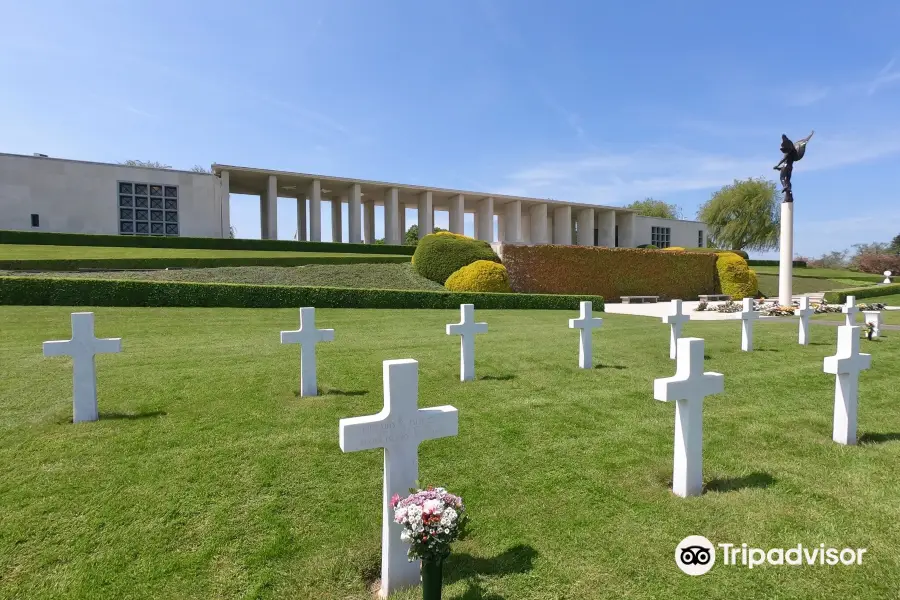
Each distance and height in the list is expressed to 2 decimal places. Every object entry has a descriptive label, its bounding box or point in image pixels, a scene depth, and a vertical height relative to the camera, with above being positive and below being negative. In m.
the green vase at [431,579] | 2.07 -1.27
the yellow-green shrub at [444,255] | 20.89 +1.20
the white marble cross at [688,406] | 3.15 -0.83
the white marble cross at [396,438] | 2.33 -0.76
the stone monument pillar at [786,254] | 19.19 +1.03
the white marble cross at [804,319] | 9.27 -0.75
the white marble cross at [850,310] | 8.46 -0.55
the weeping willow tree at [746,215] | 47.22 +6.45
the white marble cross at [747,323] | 8.54 -0.76
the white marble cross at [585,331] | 6.89 -0.70
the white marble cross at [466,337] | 6.23 -0.71
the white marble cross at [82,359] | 4.47 -0.69
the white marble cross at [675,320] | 7.67 -0.62
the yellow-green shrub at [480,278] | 19.02 +0.17
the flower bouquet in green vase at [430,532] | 2.04 -1.06
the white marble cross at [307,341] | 5.43 -0.65
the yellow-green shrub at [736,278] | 26.34 +0.13
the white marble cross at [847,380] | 3.95 -0.83
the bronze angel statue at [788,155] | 18.88 +4.87
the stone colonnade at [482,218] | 32.00 +5.28
